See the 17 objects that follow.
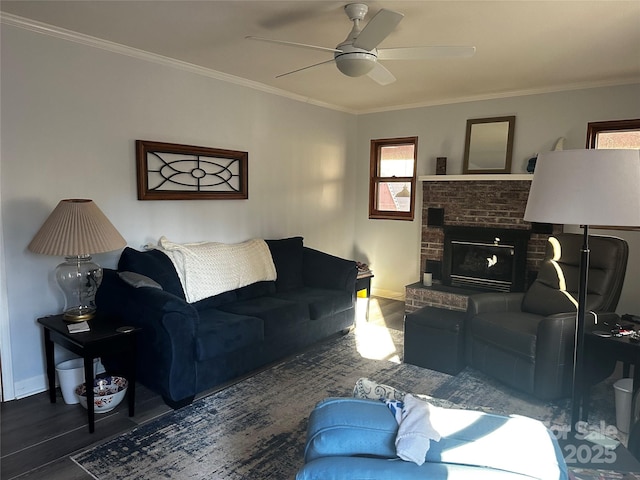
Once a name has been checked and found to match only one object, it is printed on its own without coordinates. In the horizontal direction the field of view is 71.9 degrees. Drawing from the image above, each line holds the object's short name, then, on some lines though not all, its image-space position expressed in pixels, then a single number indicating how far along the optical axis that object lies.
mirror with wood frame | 4.83
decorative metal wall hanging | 3.62
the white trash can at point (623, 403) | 2.64
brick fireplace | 4.66
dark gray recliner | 2.92
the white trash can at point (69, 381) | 2.89
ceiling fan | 2.49
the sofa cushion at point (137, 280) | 2.94
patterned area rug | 2.27
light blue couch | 1.00
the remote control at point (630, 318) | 2.85
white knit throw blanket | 3.56
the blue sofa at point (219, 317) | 2.81
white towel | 1.03
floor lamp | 1.83
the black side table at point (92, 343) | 2.54
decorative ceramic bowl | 2.73
